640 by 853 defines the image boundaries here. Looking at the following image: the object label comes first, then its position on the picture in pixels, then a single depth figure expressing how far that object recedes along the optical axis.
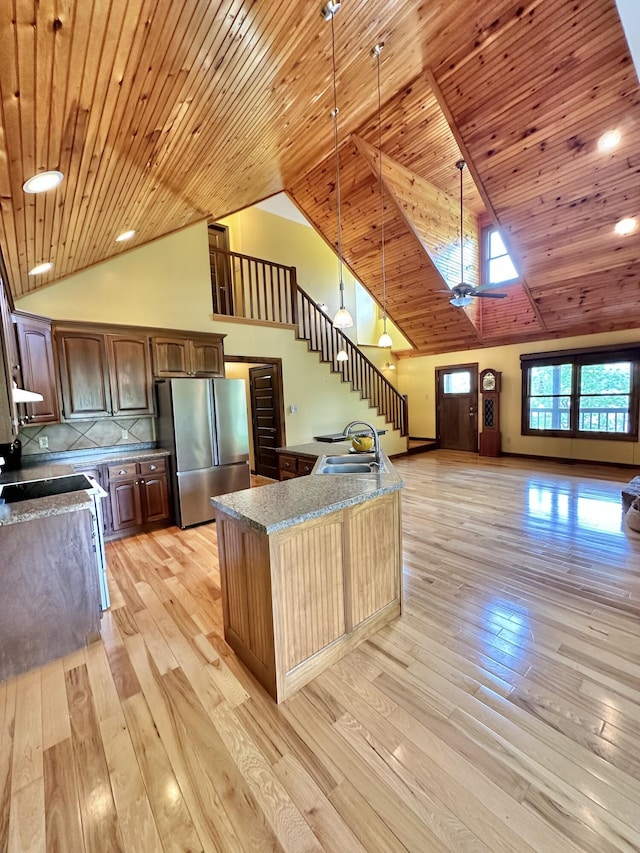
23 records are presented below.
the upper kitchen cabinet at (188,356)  4.42
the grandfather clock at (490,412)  7.66
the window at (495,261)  6.86
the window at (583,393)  6.25
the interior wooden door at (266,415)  6.10
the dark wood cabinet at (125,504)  3.89
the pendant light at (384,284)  2.72
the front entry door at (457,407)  8.35
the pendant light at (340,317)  3.11
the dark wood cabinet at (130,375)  4.09
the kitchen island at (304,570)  1.72
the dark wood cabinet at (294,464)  3.90
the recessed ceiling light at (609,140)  3.86
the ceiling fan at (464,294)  4.85
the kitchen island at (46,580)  2.00
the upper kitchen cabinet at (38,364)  3.29
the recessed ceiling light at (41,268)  3.02
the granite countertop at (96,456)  3.79
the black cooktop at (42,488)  2.47
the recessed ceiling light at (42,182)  1.57
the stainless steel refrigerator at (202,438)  4.14
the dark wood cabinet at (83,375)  3.77
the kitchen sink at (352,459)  3.10
